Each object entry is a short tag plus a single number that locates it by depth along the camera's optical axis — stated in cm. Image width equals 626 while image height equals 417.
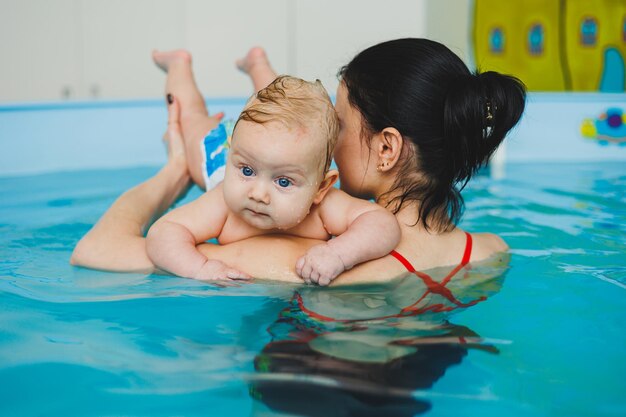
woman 175
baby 159
